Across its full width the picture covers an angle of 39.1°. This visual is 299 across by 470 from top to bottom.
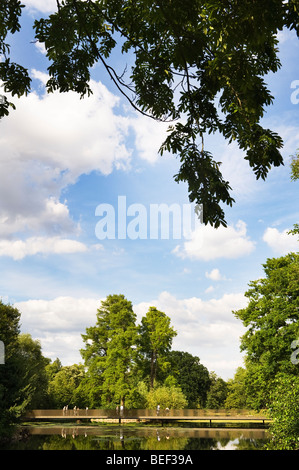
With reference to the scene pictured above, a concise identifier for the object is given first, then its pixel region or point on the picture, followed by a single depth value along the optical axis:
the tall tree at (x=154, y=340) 48.72
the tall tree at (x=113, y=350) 43.97
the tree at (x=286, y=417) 14.84
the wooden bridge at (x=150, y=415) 42.88
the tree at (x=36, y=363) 50.03
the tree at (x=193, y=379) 69.12
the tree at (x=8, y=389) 24.36
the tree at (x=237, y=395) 62.62
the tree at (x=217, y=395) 69.06
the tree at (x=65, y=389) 55.22
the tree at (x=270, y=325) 26.52
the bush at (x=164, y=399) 45.81
